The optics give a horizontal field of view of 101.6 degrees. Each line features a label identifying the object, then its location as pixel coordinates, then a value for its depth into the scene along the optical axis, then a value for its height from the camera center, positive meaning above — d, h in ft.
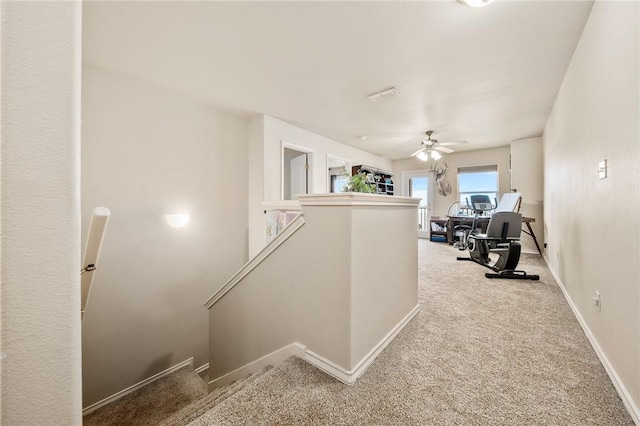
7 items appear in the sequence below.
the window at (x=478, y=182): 21.94 +2.65
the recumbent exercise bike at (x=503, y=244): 11.49 -1.54
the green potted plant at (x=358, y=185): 9.91 +1.07
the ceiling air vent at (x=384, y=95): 10.44 +4.89
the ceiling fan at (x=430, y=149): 16.12 +3.95
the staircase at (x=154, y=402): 8.89 -6.96
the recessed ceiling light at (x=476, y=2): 5.83 +4.72
